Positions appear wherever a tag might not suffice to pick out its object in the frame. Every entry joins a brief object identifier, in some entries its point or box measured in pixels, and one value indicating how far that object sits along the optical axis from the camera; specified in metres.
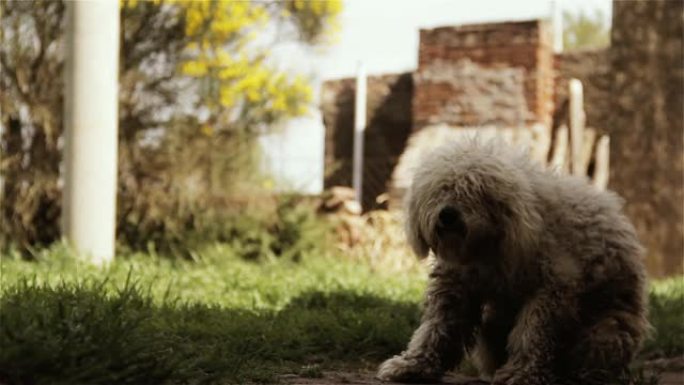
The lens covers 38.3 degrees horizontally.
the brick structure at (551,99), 10.98
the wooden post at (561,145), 12.89
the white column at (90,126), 8.28
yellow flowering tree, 10.91
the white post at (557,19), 15.87
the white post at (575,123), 12.91
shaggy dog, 4.25
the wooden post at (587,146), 13.35
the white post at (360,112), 14.87
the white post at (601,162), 13.31
